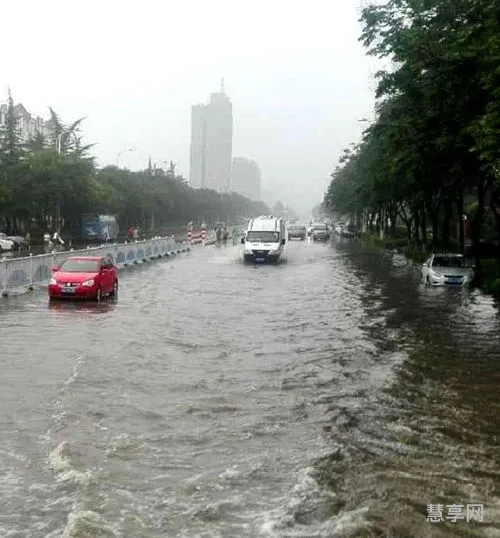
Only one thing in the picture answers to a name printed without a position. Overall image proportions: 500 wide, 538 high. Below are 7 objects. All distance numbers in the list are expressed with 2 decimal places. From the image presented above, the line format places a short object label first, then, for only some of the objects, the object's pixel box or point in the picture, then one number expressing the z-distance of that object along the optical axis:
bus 68.50
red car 21.61
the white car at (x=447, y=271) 27.02
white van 41.69
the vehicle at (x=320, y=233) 78.75
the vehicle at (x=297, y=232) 83.50
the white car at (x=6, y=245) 50.24
